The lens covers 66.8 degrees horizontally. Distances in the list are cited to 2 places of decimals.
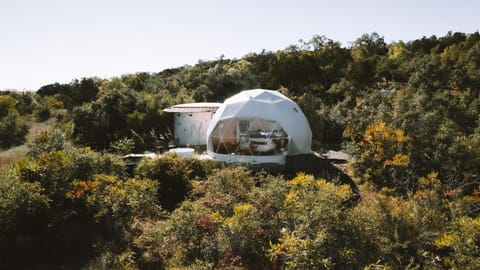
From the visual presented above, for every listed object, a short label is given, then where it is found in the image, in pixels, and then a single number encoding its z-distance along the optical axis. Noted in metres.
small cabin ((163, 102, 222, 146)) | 21.98
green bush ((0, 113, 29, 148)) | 22.42
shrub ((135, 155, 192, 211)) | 13.04
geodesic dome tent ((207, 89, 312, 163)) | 17.05
